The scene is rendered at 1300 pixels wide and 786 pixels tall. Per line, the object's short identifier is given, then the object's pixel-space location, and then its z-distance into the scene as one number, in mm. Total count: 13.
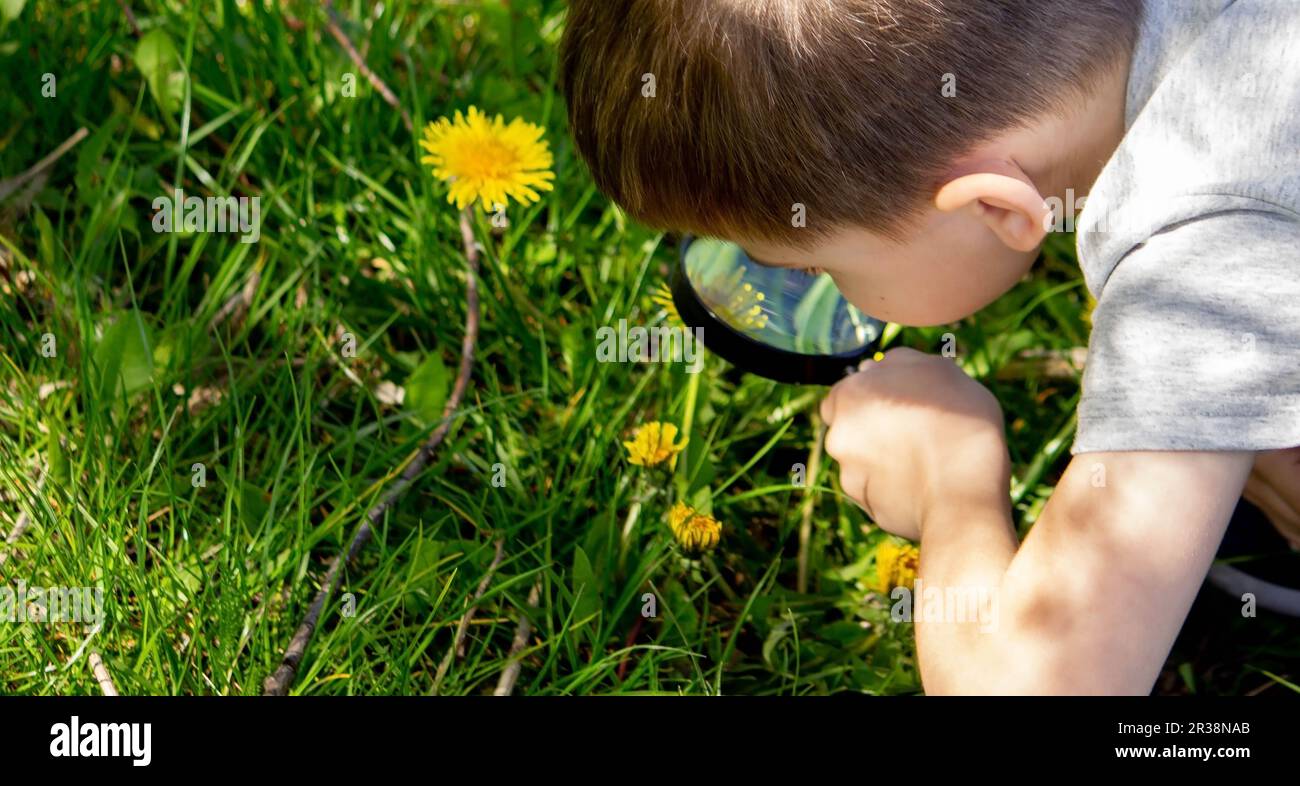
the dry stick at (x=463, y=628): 839
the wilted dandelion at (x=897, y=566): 861
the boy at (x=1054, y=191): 763
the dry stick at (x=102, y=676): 805
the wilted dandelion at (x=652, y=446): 859
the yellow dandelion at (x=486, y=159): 888
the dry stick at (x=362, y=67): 957
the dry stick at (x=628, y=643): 858
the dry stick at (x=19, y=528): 834
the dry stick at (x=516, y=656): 840
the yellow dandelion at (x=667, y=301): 910
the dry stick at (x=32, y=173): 937
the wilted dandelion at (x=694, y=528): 847
